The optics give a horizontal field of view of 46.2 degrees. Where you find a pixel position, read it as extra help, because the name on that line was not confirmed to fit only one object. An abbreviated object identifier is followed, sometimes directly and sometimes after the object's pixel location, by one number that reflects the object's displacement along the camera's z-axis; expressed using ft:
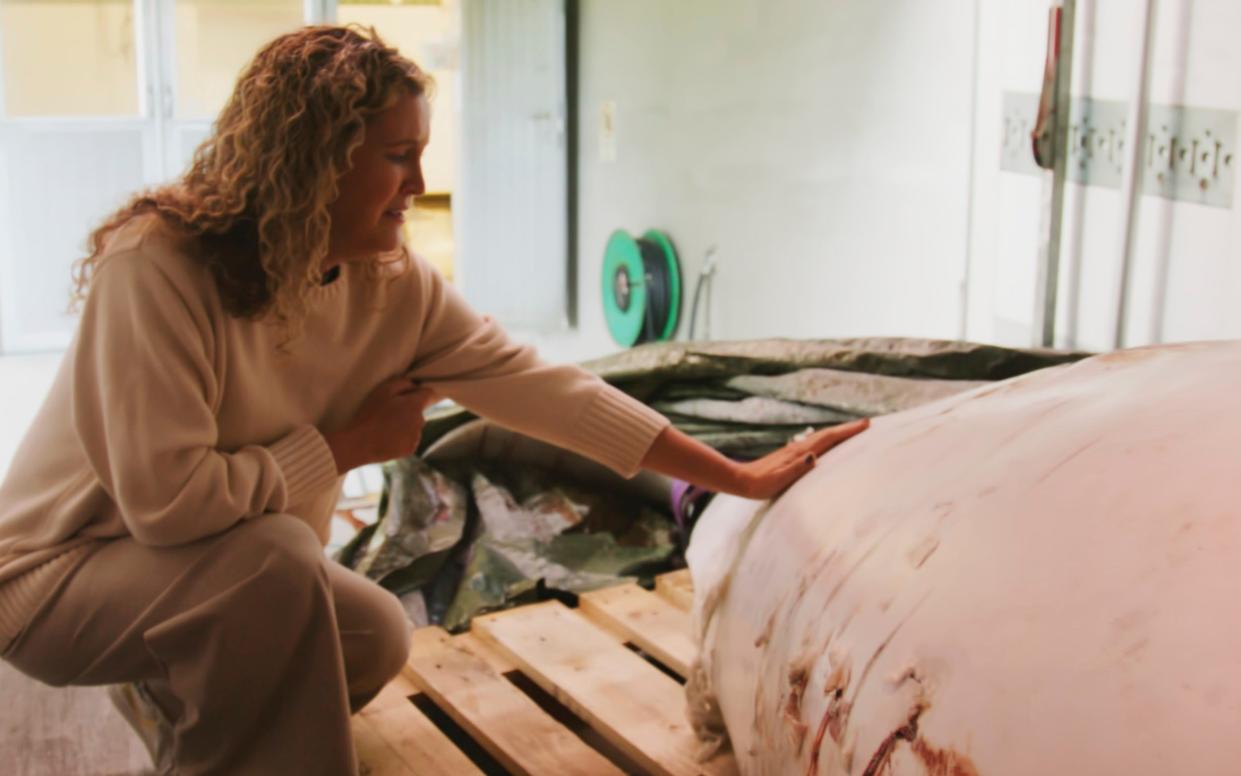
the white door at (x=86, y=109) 13.98
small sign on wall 15.60
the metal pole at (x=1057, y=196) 8.89
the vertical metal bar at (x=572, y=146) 16.05
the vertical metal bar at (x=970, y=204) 9.98
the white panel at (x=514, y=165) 15.66
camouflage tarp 8.20
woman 5.08
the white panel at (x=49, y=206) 14.20
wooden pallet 6.20
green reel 14.55
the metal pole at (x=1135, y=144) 8.18
